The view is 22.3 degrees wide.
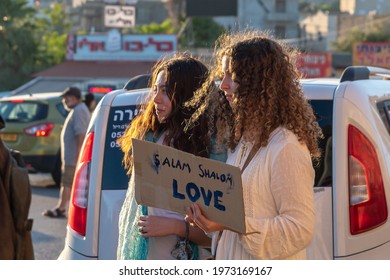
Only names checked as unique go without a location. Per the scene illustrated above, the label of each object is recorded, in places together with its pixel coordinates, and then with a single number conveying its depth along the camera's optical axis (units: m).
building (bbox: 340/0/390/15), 73.62
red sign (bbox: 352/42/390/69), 42.03
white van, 4.53
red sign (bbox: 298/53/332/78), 41.19
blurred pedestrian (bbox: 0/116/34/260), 4.16
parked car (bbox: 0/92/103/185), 16.05
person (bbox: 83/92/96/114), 14.01
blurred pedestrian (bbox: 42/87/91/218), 11.72
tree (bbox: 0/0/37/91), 54.16
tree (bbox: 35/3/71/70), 59.53
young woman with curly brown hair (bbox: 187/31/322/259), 3.26
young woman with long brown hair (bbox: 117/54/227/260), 3.88
